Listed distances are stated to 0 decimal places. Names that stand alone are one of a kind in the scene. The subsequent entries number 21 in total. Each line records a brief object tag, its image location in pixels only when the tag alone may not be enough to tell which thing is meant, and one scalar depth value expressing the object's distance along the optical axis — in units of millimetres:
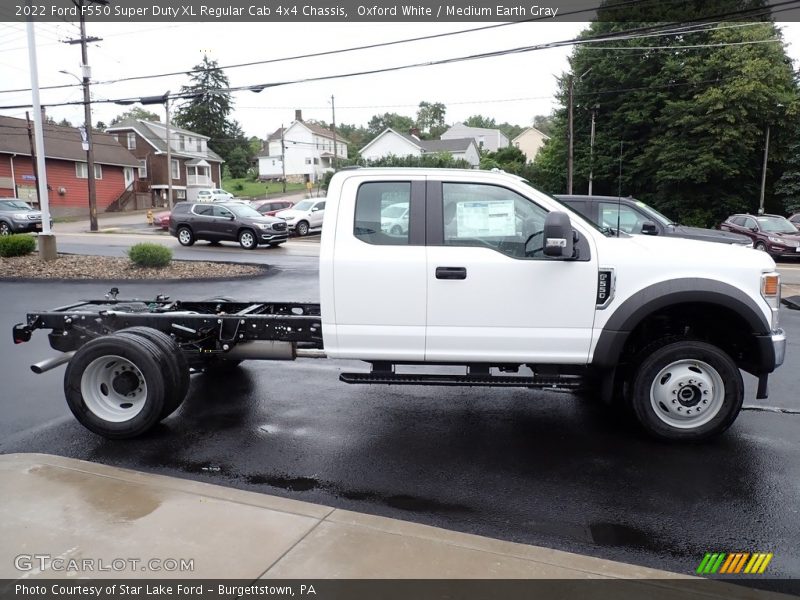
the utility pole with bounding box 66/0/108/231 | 26594
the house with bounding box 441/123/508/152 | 93188
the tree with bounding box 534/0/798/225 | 33750
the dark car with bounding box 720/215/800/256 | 20486
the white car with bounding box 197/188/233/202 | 47500
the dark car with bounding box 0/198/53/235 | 28906
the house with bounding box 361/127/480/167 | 72062
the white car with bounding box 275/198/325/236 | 30422
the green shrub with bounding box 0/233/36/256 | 16812
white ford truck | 4891
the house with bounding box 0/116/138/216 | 42688
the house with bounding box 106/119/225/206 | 56969
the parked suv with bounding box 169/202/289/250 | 23172
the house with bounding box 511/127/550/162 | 90312
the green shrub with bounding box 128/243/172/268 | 15594
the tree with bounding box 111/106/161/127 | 112681
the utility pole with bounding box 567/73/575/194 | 34625
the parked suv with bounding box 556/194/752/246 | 12805
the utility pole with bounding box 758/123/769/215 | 34644
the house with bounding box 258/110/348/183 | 83938
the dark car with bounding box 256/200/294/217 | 35856
